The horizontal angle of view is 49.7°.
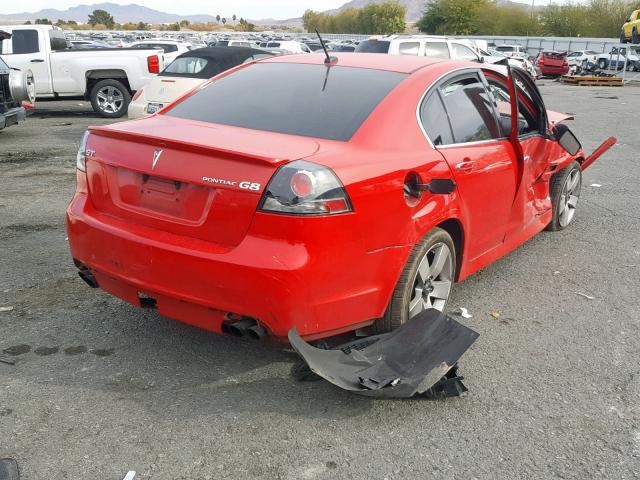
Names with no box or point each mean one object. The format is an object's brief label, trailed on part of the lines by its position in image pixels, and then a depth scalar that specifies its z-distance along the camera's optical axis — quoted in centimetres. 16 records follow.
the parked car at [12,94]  1063
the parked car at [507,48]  4174
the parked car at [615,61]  4094
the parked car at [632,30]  3453
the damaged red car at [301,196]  319
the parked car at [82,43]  3206
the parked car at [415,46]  1791
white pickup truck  1457
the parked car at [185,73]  1062
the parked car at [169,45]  2171
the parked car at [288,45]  3244
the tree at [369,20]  13300
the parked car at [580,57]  4075
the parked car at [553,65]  3656
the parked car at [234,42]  3547
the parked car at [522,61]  2592
